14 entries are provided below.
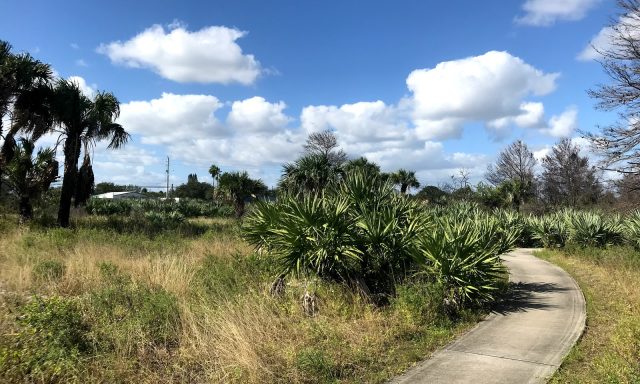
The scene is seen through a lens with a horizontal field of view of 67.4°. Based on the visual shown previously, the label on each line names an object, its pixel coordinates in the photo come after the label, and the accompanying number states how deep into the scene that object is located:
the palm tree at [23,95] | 20.66
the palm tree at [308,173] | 21.91
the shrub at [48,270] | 10.36
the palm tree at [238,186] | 34.09
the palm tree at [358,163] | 26.64
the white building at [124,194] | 107.01
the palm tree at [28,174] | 22.44
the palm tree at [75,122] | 22.73
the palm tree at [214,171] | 62.12
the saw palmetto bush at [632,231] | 17.27
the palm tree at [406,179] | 47.12
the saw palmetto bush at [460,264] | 8.45
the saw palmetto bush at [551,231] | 21.50
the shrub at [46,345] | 5.07
